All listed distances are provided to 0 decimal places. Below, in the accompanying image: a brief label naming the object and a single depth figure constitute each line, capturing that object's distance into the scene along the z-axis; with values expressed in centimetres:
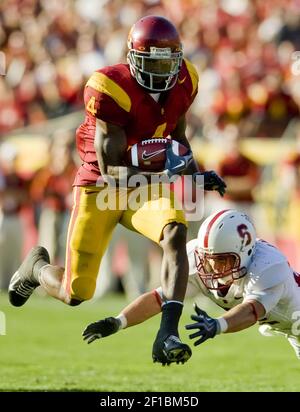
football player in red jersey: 1142
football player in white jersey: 1127
